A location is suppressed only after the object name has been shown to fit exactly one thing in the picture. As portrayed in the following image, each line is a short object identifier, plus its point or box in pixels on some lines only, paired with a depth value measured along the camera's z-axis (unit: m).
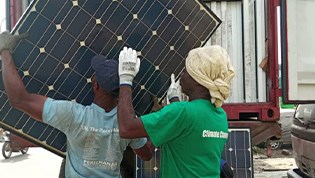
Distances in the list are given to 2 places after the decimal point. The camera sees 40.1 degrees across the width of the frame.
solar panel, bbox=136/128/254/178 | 3.83
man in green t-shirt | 2.15
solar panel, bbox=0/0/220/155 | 2.94
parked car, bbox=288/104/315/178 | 4.54
